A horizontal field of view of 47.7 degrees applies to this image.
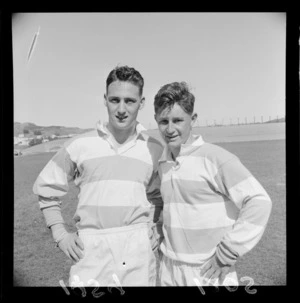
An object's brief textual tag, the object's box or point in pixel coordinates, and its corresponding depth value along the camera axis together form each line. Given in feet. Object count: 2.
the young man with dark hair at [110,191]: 6.23
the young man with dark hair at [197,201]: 5.69
